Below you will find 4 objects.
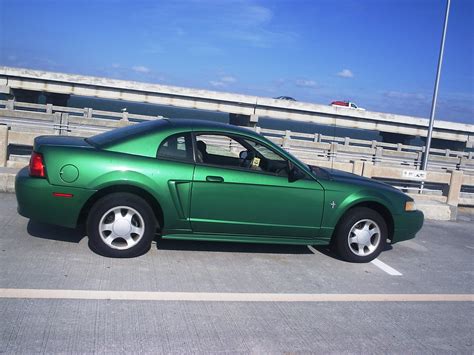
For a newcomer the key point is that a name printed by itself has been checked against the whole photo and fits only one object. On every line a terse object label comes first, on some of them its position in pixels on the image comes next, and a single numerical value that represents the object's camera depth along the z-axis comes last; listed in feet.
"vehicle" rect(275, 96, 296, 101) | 158.30
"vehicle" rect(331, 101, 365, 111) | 160.45
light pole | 41.11
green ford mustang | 16.25
